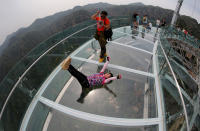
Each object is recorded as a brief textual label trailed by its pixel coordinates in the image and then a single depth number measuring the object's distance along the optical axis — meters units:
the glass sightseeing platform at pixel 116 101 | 2.76
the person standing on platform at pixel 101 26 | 4.42
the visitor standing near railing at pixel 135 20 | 10.45
